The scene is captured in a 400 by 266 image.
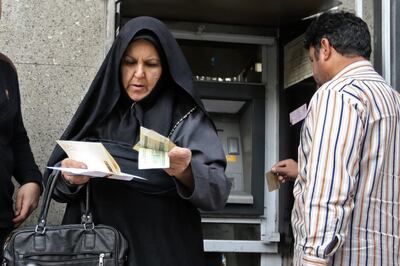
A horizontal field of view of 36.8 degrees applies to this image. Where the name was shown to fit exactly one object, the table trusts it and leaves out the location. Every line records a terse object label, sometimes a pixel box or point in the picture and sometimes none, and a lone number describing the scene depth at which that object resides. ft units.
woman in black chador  7.16
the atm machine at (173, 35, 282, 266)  12.83
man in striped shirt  6.87
